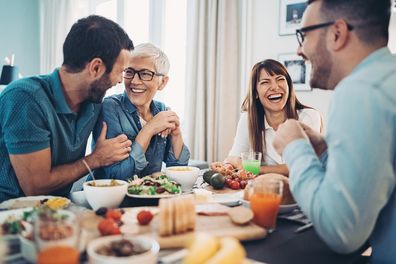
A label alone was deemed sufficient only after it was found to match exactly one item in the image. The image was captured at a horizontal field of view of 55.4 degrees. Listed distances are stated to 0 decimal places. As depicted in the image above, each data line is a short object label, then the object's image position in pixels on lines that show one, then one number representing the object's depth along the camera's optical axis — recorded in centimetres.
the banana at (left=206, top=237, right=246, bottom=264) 69
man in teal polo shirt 148
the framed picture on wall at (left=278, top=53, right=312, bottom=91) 339
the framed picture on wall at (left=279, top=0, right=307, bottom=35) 341
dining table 92
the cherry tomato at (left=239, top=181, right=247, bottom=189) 160
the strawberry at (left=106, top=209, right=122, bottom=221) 105
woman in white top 242
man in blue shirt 86
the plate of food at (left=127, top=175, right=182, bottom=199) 137
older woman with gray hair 188
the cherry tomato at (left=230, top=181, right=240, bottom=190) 159
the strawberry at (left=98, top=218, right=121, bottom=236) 95
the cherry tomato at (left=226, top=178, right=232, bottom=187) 162
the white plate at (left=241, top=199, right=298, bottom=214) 126
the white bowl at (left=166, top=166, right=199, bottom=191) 157
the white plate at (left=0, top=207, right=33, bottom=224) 106
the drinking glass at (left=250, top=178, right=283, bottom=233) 110
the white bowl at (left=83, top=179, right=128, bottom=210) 123
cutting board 92
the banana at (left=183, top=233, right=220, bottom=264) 70
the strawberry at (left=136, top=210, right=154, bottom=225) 103
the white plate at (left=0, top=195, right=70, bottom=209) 122
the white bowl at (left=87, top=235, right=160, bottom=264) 74
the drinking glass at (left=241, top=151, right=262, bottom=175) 184
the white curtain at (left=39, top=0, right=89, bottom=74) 562
